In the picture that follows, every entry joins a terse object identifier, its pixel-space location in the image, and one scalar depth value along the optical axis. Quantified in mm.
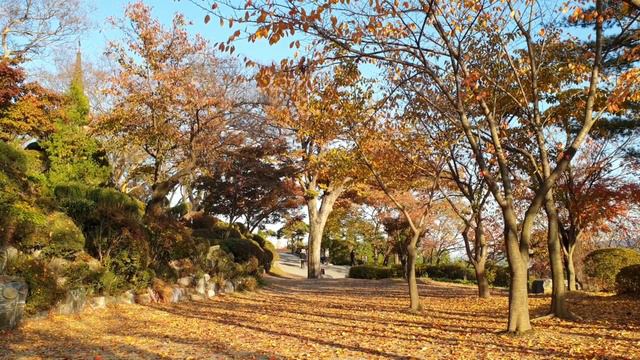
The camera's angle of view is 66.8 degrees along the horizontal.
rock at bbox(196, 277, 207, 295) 12876
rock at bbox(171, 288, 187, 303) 11428
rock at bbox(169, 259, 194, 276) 12284
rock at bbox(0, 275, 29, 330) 6203
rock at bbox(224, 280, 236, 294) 14750
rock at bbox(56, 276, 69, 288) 7623
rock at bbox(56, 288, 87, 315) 7530
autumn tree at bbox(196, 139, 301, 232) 23125
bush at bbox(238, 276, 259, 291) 15930
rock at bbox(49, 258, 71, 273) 7695
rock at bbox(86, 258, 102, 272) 8691
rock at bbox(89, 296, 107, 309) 8461
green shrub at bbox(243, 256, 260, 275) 16734
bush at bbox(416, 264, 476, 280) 26452
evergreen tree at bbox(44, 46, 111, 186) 15867
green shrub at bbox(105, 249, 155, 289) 9609
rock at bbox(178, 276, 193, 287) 12219
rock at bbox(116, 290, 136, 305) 9473
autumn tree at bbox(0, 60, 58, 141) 16812
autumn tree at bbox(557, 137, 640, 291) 12906
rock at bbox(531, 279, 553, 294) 14641
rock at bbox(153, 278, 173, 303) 10891
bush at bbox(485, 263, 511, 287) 21859
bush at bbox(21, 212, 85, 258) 7574
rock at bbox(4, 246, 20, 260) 6996
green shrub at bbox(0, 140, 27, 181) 9016
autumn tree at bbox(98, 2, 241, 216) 13102
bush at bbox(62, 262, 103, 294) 7875
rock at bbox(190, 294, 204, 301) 12386
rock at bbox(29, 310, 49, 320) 6878
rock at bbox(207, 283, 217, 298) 13422
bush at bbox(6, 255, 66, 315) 6840
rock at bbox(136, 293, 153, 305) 10198
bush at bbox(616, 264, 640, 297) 11219
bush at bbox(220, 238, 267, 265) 17891
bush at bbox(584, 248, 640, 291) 13883
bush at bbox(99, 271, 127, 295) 8820
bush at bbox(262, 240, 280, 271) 26108
